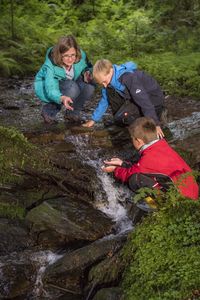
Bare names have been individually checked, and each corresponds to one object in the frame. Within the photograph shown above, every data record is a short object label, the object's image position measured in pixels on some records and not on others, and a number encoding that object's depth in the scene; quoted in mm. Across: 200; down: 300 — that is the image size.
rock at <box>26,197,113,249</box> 4730
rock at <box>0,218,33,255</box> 4602
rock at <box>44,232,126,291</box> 4234
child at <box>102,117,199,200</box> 4609
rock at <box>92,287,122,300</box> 3562
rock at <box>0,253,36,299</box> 4207
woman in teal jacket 6316
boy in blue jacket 5795
